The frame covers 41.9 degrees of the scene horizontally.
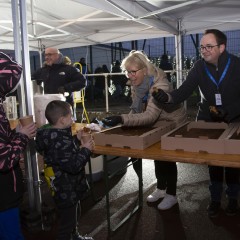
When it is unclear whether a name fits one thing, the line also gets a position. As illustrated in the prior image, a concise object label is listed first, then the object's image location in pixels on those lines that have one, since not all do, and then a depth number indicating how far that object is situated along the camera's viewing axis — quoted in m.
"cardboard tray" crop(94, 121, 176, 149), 1.98
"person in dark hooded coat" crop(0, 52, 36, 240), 1.59
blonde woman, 2.26
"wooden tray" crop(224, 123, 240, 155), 1.73
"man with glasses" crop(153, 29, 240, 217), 2.28
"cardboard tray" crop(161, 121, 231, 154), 1.79
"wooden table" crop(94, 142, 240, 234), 1.66
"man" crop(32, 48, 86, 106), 4.48
